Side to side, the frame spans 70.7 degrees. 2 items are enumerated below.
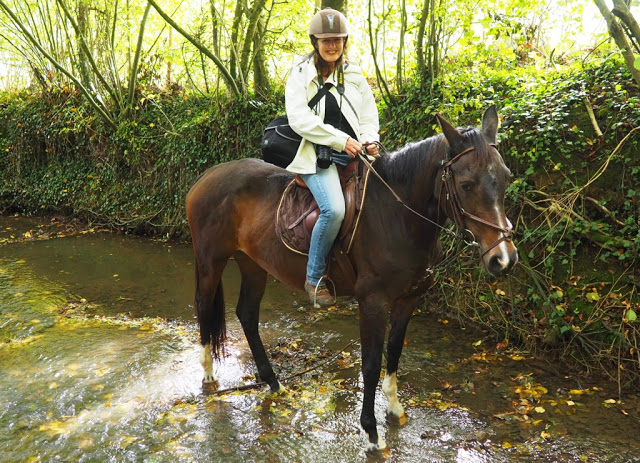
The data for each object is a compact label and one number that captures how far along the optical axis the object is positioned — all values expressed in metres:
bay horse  2.64
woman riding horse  3.16
